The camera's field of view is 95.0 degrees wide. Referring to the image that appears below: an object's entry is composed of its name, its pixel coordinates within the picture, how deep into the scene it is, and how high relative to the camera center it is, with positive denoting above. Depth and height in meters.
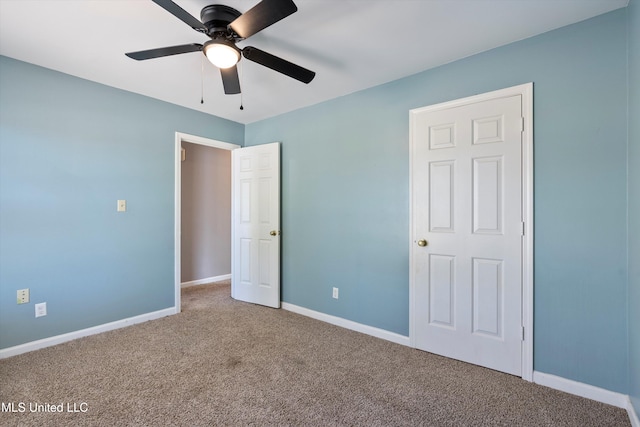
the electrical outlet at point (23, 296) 2.44 -0.71
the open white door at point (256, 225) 3.63 -0.18
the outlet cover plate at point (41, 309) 2.53 -0.85
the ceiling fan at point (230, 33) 1.45 +0.99
